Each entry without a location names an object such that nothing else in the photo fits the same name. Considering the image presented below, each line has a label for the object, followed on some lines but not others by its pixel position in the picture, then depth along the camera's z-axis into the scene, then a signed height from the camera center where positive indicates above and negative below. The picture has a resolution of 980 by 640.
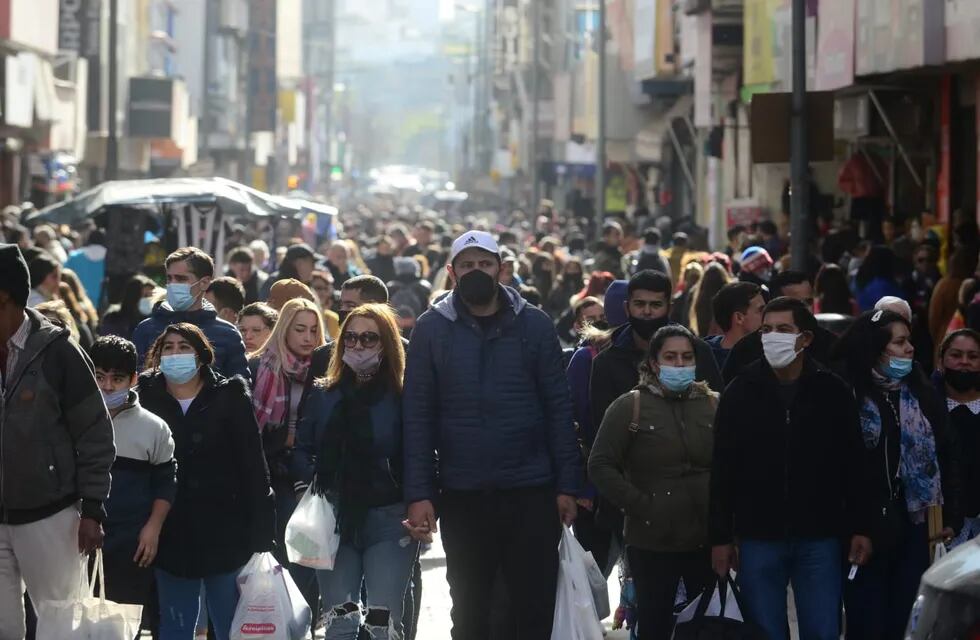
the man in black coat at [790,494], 15.32 -0.42
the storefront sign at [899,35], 34.62 +3.00
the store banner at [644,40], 77.19 +6.43
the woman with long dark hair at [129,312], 26.75 +0.40
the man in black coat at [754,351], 18.02 +0.13
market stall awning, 37.12 +1.59
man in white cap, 15.20 -0.24
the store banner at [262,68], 163.62 +12.45
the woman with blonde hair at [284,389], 18.81 -0.07
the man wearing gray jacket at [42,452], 14.09 -0.27
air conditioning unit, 46.59 +2.99
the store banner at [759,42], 51.03 +4.24
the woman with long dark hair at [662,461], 15.98 -0.32
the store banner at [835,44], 40.19 +3.32
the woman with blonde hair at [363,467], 16.06 -0.36
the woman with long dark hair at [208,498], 16.19 -0.48
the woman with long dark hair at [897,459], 16.30 -0.31
